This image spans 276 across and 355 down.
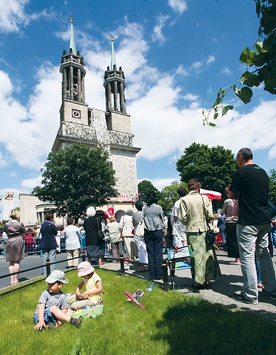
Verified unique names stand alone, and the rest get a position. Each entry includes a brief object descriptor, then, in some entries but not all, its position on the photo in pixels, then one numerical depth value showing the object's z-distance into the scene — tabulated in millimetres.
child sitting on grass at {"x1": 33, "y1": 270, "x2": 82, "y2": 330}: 3377
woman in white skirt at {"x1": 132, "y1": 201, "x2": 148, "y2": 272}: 6805
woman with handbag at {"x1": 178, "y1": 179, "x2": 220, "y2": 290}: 4363
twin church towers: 45688
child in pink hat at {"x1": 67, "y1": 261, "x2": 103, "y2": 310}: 3902
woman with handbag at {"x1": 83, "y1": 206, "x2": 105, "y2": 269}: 7855
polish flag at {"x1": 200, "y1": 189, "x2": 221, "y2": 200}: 12201
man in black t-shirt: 3564
